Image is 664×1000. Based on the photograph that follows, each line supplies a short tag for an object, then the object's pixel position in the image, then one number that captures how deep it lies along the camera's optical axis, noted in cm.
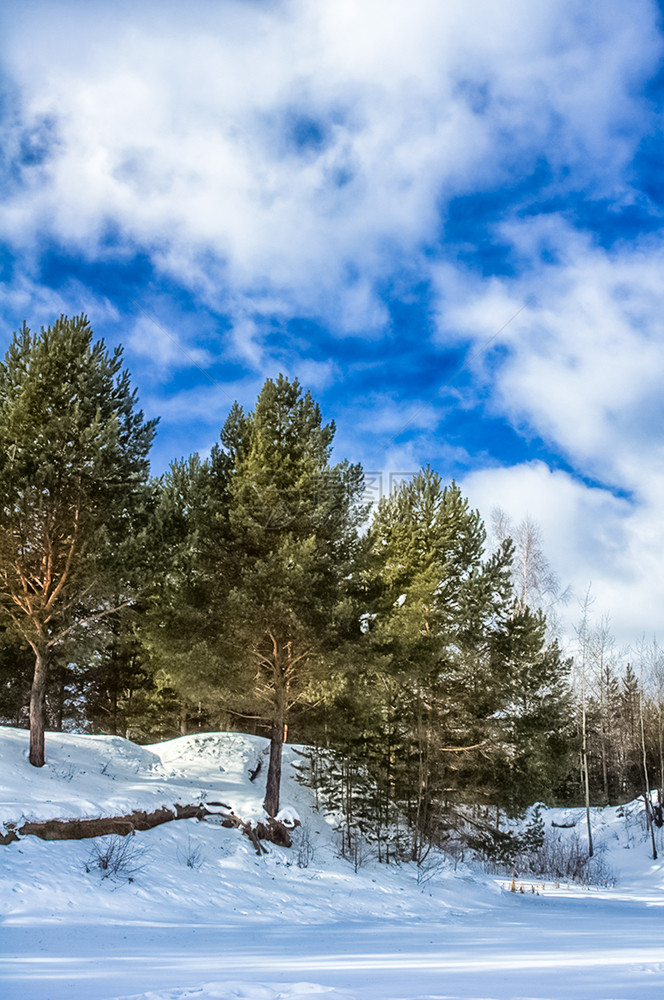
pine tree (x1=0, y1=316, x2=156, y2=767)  1559
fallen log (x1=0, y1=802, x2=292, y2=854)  1173
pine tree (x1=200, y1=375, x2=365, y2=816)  1706
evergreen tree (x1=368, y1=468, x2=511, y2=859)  2148
